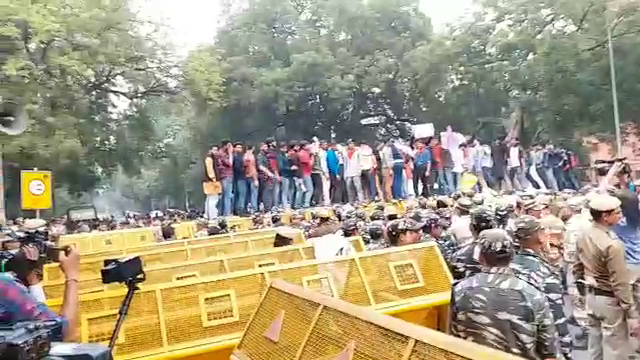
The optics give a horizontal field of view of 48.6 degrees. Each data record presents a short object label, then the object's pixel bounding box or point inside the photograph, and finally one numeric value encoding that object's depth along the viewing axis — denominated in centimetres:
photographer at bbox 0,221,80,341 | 281
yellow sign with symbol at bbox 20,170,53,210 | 1100
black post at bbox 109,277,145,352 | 317
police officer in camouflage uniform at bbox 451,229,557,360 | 311
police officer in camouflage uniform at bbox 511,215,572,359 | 367
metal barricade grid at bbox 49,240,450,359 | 443
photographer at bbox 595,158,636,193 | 848
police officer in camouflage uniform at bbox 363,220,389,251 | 628
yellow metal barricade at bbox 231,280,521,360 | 229
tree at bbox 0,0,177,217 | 2062
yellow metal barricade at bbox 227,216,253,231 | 1124
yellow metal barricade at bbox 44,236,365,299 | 589
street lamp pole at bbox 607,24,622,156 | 2561
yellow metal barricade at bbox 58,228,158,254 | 992
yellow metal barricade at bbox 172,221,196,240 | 1123
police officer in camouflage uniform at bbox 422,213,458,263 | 651
